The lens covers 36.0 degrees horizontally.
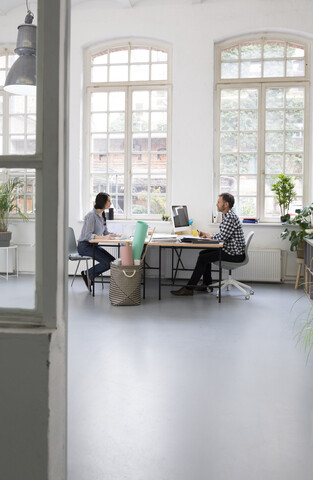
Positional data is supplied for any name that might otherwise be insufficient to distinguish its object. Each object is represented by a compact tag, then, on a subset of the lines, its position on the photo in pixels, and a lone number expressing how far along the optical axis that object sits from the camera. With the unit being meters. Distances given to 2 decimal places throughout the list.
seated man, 6.66
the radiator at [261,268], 7.71
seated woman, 6.90
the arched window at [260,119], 7.95
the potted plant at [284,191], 7.61
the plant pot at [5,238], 1.72
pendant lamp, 1.52
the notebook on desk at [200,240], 6.42
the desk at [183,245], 6.32
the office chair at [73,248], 7.16
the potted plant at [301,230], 7.23
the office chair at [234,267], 6.63
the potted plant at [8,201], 1.56
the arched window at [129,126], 8.33
